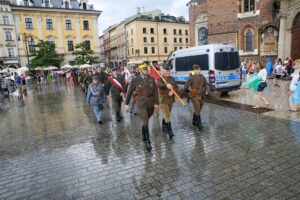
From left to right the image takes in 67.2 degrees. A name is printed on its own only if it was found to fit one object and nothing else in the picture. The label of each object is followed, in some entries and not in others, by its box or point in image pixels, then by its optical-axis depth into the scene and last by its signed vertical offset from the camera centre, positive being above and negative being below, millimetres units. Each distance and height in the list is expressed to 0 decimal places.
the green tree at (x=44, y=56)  38656 +2865
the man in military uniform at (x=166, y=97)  5979 -787
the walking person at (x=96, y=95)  7719 -855
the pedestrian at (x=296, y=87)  7607 -893
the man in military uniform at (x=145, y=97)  5223 -667
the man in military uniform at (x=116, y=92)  8148 -802
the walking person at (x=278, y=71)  14273 -529
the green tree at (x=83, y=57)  41994 +2708
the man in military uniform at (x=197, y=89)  6371 -639
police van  10602 +52
